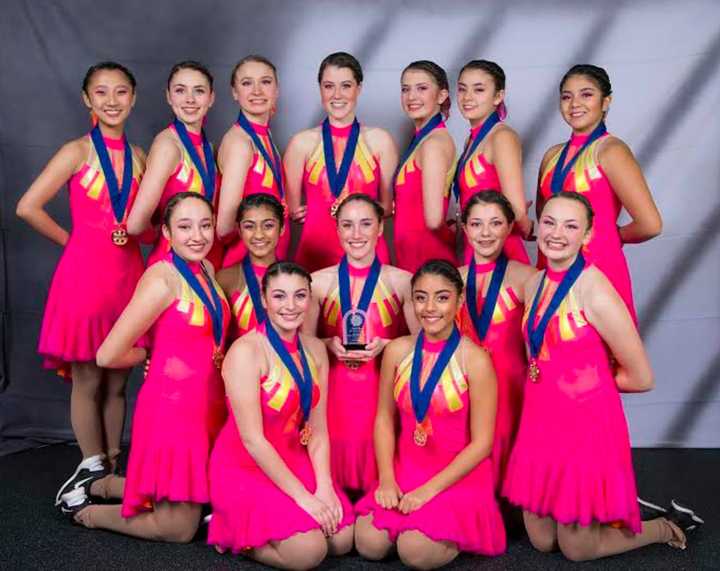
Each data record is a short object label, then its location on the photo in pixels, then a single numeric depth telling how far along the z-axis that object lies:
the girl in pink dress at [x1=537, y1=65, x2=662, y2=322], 3.82
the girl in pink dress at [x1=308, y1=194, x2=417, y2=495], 3.75
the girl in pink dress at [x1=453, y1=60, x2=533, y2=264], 3.92
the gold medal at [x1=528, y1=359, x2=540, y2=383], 3.49
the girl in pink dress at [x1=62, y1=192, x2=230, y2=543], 3.55
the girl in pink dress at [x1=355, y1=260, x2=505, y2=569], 3.39
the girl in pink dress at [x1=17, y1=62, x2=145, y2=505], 4.04
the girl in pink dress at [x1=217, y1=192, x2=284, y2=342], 3.77
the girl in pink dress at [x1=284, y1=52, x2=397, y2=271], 4.10
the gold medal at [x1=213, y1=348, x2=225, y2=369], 3.63
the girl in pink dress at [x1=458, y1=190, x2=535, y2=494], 3.67
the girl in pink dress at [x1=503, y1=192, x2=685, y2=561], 3.39
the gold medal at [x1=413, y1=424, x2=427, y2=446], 3.50
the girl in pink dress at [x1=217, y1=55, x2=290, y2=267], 4.04
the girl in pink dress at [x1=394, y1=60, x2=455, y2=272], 4.03
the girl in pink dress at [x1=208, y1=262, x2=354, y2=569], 3.37
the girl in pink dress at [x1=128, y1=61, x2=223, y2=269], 4.00
